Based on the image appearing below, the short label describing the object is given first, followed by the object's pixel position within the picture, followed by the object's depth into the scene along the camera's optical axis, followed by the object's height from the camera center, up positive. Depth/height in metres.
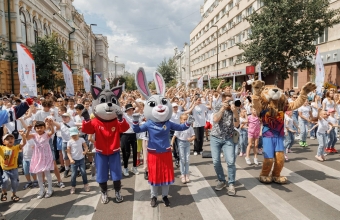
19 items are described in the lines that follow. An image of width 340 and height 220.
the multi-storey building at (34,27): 20.66 +8.15
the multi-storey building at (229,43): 18.83 +9.07
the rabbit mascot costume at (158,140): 4.64 -0.65
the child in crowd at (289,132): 7.89 -0.94
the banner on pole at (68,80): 13.72 +1.38
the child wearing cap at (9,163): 4.98 -1.07
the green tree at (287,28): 16.53 +4.71
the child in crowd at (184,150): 5.85 -1.04
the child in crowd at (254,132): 7.20 -0.82
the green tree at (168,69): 42.50 +5.72
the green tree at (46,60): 18.05 +3.28
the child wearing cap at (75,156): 5.45 -1.05
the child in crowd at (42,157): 5.18 -1.00
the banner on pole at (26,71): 8.40 +1.18
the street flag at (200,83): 18.18 +1.44
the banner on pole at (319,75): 10.80 +1.07
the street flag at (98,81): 20.22 +1.94
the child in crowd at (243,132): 7.77 -0.90
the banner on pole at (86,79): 17.30 +1.77
